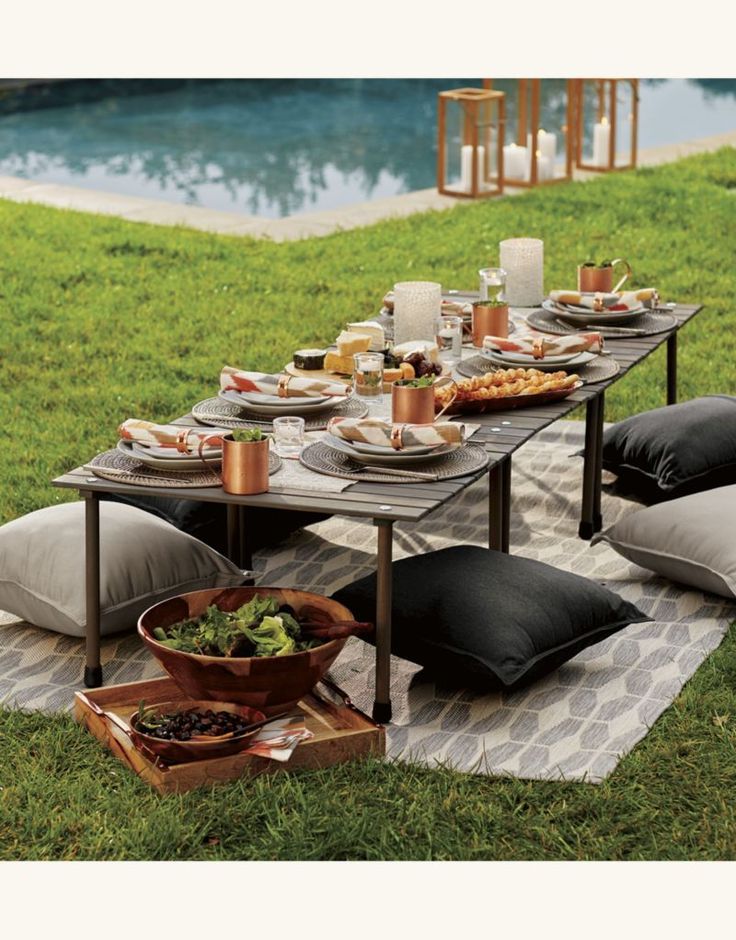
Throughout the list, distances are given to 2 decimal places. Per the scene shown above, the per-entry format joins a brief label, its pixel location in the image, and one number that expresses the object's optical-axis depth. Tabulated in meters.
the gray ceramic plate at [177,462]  3.48
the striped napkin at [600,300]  4.88
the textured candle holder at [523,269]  5.03
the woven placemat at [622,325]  4.75
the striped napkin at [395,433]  3.54
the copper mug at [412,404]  3.70
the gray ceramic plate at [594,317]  4.81
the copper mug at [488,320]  4.61
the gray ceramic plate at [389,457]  3.52
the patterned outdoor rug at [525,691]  3.34
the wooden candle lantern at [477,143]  9.77
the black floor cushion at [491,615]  3.47
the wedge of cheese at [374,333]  4.45
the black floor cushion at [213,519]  4.25
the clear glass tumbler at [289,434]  3.68
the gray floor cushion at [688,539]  4.00
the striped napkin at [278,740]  3.12
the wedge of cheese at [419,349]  4.27
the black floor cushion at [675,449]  4.63
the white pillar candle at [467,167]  9.84
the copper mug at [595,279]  5.06
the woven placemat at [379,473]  3.48
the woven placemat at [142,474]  3.44
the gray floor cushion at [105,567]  3.79
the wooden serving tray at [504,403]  4.03
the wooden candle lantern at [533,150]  10.14
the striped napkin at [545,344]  4.35
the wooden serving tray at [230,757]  3.11
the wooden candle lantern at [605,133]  10.55
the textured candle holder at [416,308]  4.61
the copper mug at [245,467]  3.36
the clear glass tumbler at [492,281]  4.79
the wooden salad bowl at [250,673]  3.19
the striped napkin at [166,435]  3.50
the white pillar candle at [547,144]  10.16
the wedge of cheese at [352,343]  4.34
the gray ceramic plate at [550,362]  4.29
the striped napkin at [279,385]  4.00
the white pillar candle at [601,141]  10.65
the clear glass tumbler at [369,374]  4.07
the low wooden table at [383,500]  3.32
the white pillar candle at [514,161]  10.20
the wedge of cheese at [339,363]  4.34
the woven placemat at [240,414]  3.88
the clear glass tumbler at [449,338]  4.50
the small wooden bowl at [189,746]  3.09
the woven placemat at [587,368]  4.29
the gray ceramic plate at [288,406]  3.90
